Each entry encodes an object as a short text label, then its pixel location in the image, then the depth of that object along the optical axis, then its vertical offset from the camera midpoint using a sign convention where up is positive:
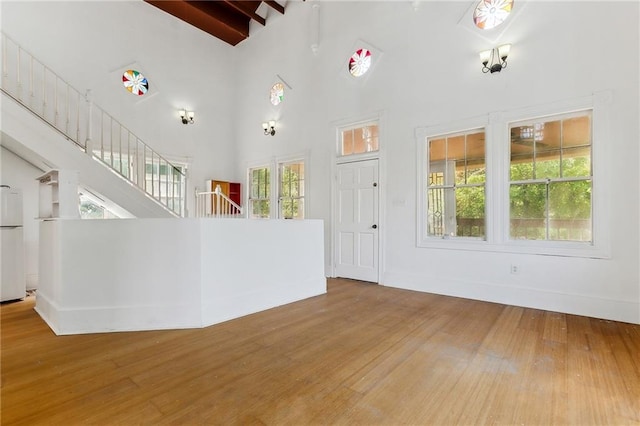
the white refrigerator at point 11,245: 3.78 -0.43
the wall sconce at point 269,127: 6.57 +1.89
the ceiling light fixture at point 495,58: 3.72 +1.98
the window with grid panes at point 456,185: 4.11 +0.37
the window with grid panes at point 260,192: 6.93 +0.45
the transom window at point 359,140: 5.11 +1.28
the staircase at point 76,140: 3.61 +1.04
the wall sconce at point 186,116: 6.55 +2.15
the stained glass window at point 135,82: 5.82 +2.61
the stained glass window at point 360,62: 5.10 +2.64
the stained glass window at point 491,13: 3.81 +2.62
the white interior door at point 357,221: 5.00 -0.19
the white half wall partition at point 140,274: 2.80 -0.63
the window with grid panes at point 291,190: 6.23 +0.46
